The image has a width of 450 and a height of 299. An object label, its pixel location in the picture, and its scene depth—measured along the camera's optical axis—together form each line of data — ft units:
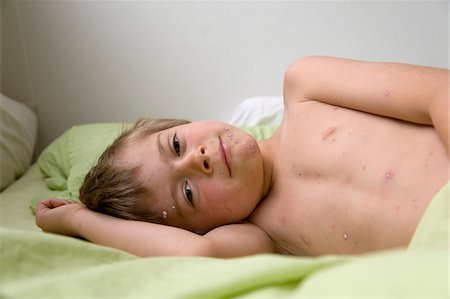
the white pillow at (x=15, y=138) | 4.86
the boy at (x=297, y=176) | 2.65
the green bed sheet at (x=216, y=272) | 1.53
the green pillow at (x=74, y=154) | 4.21
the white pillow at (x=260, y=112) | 4.89
